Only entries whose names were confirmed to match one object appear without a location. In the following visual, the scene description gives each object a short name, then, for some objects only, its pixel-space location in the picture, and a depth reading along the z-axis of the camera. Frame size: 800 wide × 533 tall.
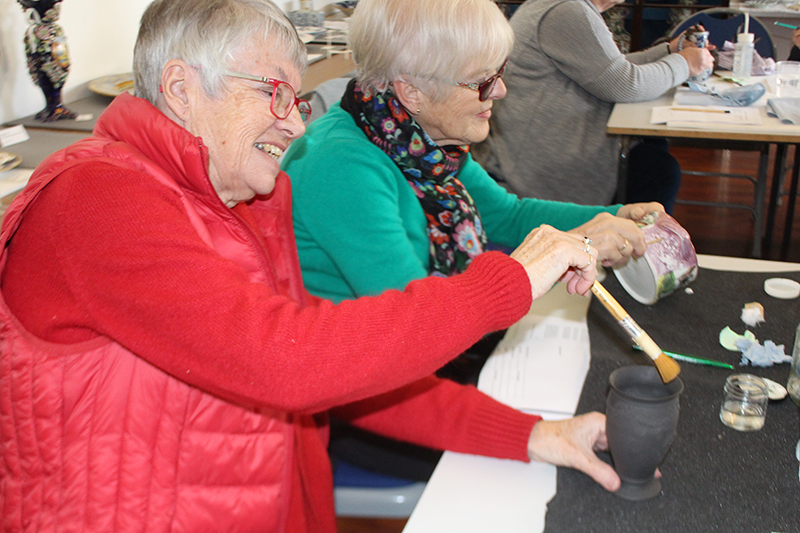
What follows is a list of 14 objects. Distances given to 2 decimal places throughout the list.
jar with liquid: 0.95
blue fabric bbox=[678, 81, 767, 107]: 2.67
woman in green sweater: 1.32
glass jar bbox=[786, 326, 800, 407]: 0.96
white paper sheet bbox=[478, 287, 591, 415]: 1.08
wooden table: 2.36
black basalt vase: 0.82
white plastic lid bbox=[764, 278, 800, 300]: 1.28
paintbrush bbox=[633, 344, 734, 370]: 1.09
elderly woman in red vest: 0.76
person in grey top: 2.62
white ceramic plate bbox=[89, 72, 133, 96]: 2.42
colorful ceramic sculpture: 2.02
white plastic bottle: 3.02
